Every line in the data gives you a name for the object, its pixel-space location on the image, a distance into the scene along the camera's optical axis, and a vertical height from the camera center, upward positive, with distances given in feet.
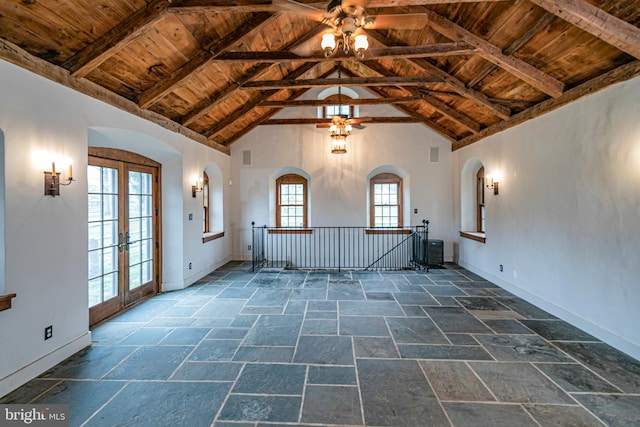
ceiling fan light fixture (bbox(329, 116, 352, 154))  17.93 +4.98
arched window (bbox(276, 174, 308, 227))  26.35 +0.69
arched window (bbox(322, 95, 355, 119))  24.57 +8.50
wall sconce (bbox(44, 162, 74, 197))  9.07 +0.94
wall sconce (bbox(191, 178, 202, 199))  18.35 +1.53
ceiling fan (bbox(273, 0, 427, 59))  7.70 +5.37
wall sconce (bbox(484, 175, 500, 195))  17.82 +1.63
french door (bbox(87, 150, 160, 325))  12.53 -1.12
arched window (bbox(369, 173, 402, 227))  25.90 +0.94
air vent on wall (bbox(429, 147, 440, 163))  24.34 +4.67
